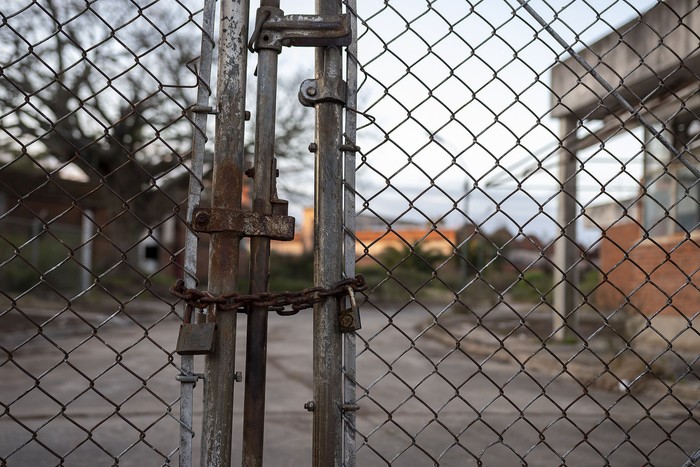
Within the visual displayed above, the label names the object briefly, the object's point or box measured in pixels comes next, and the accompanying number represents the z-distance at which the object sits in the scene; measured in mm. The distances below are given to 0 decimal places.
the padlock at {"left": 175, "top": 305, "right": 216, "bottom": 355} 1409
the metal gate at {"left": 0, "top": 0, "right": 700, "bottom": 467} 1483
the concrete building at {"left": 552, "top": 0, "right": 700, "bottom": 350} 7656
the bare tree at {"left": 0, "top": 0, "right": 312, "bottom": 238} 14453
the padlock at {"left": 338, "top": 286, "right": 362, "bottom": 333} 1498
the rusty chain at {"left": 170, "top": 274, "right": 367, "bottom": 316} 1428
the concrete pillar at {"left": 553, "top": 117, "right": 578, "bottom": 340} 9250
